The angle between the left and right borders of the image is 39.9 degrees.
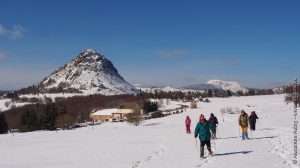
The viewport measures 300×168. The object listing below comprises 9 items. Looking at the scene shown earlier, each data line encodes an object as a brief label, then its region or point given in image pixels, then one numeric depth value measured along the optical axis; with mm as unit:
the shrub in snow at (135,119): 86062
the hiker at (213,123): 29069
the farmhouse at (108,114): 148625
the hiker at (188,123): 38731
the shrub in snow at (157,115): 112012
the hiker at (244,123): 27625
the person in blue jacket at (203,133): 19375
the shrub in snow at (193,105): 129625
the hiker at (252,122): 32844
